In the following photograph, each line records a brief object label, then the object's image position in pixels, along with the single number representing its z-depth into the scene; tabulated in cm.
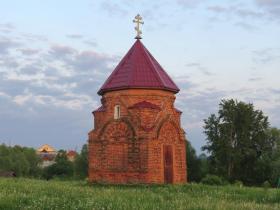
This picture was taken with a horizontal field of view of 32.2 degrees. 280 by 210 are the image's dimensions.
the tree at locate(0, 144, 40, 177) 8138
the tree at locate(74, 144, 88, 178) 6874
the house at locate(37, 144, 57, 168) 13623
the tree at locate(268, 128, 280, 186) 4653
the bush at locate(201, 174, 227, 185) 3421
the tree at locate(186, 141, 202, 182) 5450
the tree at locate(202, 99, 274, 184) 4869
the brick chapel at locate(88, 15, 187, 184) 2384
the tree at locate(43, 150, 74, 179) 8119
